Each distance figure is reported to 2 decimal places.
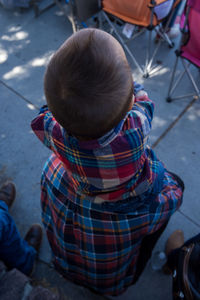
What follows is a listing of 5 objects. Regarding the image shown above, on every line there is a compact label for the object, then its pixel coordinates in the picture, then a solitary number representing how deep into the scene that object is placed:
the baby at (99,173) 0.80
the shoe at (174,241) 1.92
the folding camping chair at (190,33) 2.11
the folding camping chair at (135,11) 2.59
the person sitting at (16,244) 1.53
